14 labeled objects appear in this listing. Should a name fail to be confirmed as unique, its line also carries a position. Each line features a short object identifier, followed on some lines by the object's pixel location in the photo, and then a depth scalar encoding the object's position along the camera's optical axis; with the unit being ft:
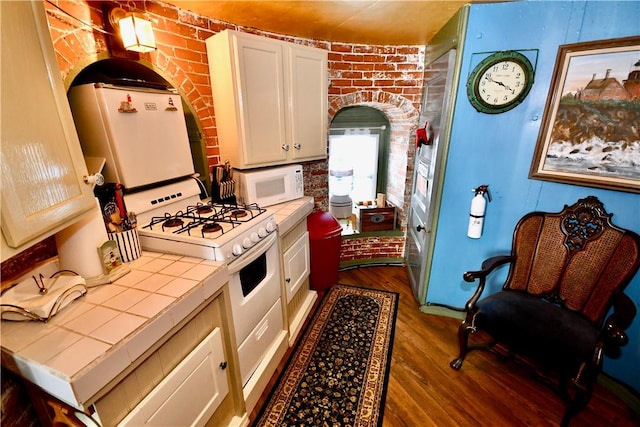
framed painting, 5.06
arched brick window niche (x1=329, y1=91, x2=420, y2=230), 9.19
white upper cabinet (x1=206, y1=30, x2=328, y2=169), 6.07
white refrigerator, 4.53
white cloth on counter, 3.05
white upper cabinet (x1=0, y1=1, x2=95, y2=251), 2.50
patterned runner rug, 5.44
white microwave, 6.76
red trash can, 8.58
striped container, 4.28
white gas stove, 4.45
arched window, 10.77
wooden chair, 4.66
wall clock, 5.89
